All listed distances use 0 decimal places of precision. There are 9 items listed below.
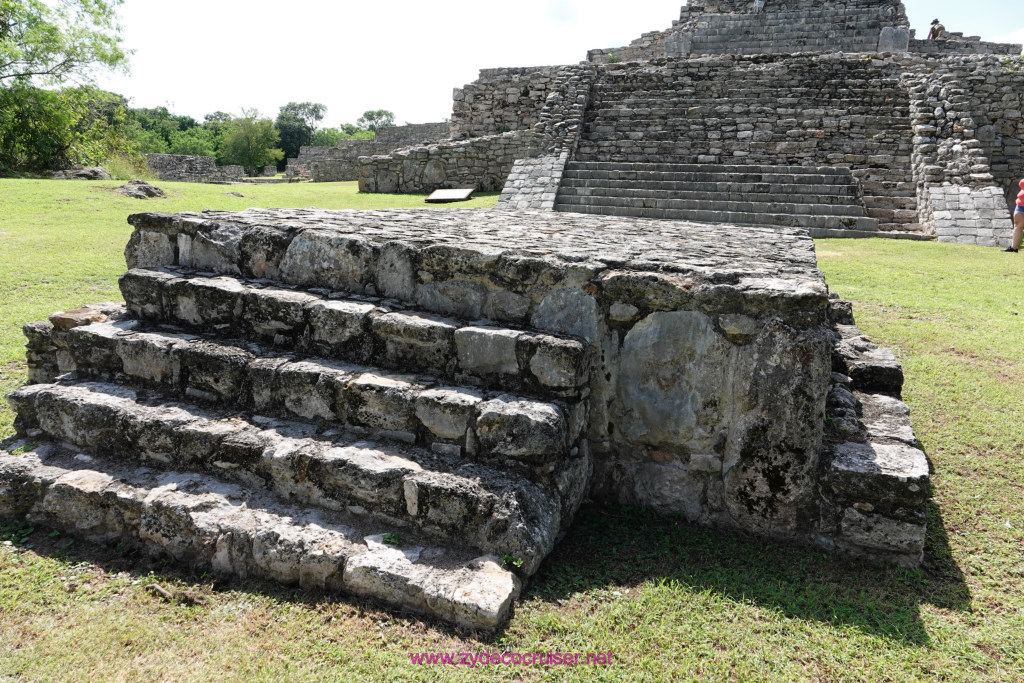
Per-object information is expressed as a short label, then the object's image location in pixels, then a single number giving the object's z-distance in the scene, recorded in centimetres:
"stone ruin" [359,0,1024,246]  1094
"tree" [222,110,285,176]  4709
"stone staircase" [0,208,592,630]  248
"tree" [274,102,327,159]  5281
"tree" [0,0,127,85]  1614
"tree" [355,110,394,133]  8906
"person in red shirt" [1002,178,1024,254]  926
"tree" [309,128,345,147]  6342
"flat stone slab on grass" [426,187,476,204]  1364
